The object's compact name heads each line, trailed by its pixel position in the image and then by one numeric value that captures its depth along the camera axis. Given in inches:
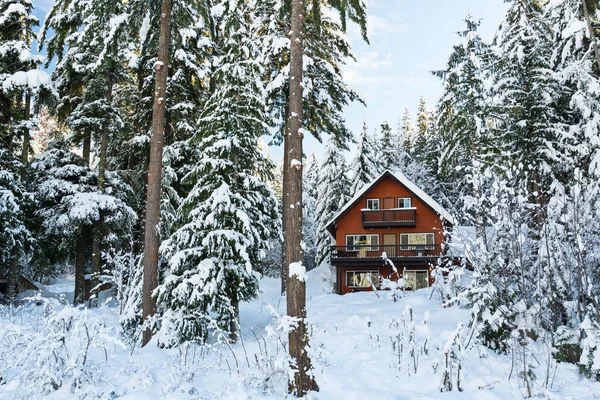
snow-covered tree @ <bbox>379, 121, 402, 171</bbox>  1766.7
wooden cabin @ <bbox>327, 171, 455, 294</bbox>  1080.8
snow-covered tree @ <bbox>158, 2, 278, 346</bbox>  452.4
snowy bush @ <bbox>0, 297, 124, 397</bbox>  234.7
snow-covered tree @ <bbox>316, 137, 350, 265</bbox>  1350.9
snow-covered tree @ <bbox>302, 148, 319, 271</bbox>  1910.7
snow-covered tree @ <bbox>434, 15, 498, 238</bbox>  796.6
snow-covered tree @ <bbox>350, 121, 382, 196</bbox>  1330.0
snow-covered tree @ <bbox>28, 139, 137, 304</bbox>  748.0
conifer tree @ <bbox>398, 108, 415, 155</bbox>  1964.8
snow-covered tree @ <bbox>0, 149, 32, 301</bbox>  663.1
